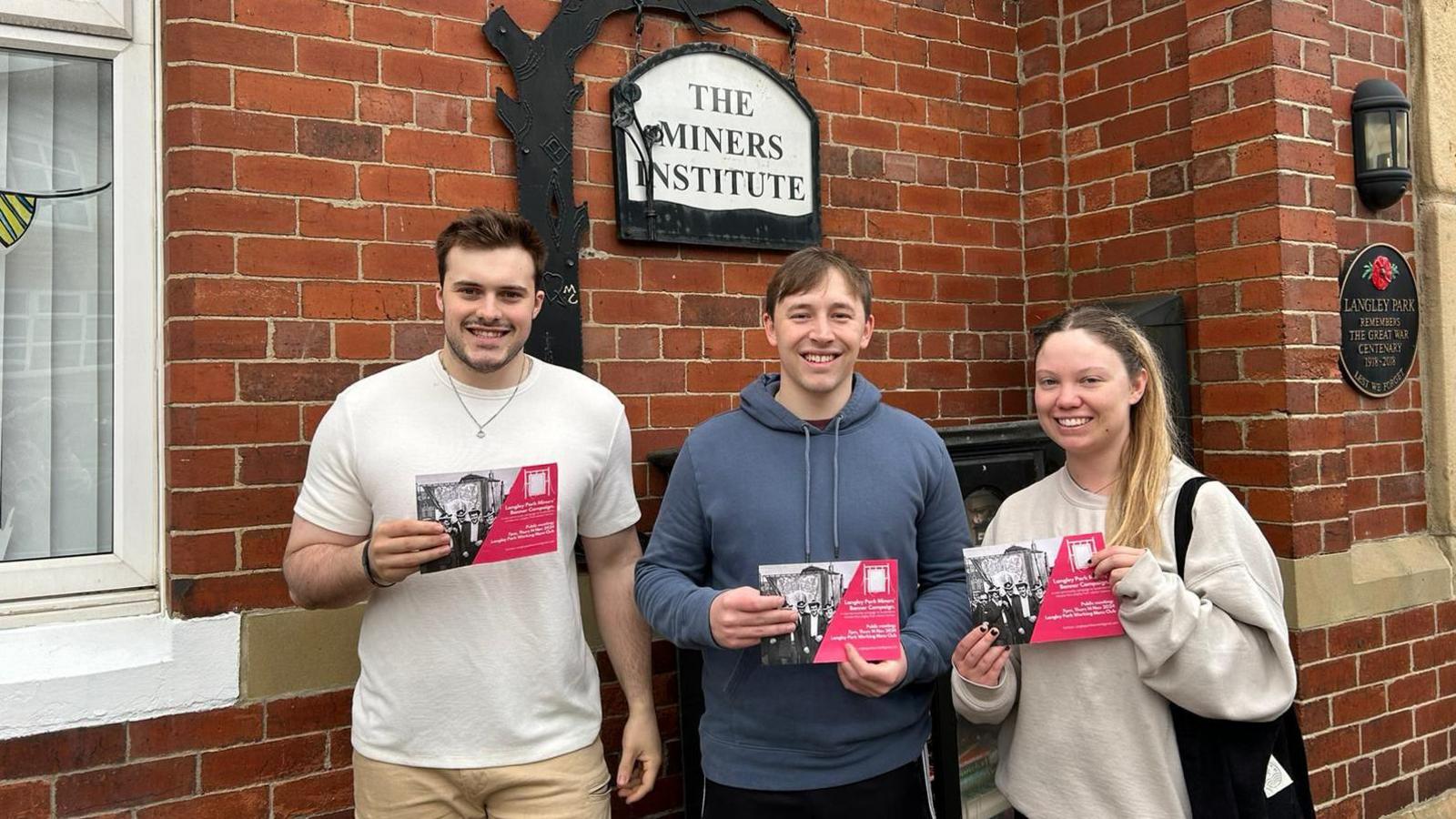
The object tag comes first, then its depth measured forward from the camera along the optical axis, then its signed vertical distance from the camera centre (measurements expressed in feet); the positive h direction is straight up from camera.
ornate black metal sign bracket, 10.32 +2.97
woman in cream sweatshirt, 6.35 -1.18
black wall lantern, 12.12 +3.34
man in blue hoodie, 7.02 -0.74
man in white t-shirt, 7.45 -0.90
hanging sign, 10.96 +3.14
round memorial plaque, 12.12 +1.24
